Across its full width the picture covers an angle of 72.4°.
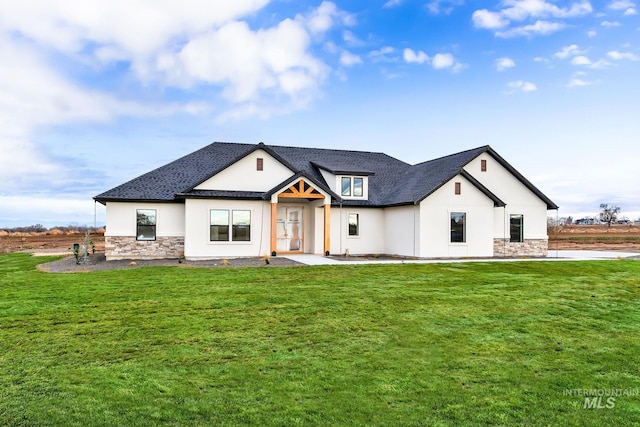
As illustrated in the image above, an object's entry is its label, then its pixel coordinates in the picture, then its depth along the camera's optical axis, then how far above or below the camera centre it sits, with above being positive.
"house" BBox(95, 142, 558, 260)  20.22 +1.00
